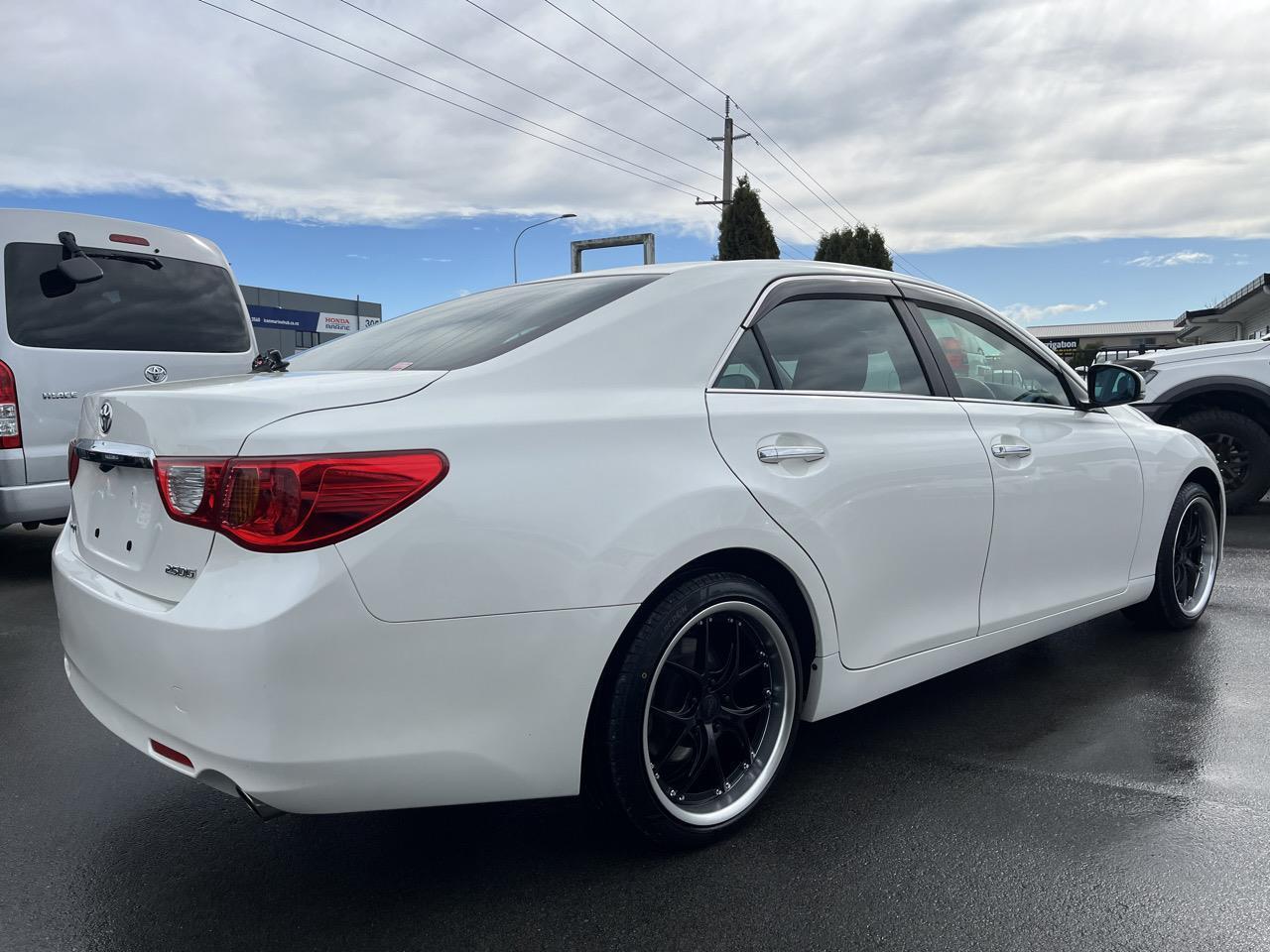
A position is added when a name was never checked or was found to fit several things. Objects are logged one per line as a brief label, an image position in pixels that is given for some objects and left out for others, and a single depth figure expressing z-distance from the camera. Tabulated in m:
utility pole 27.40
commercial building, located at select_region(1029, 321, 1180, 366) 80.01
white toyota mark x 1.85
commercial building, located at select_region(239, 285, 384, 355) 47.97
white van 5.11
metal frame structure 18.67
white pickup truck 7.48
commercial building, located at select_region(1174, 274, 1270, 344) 29.94
